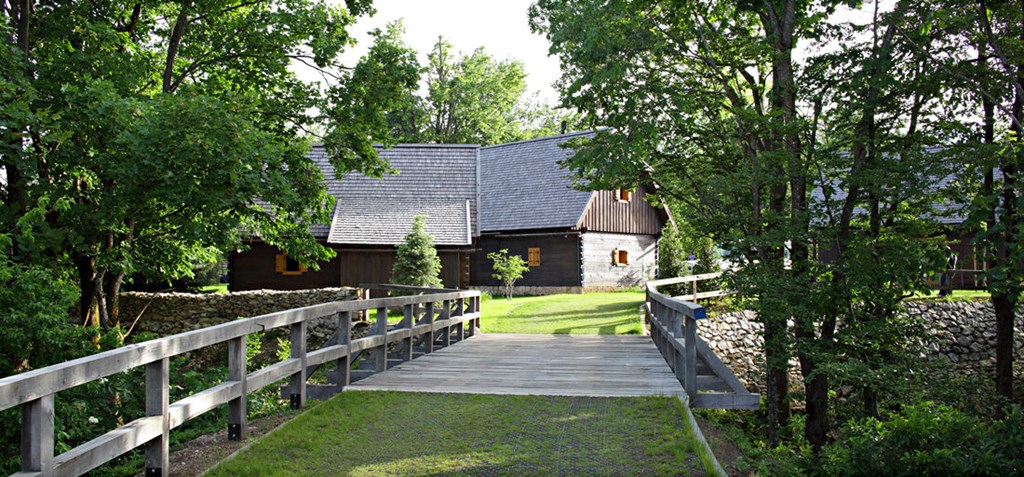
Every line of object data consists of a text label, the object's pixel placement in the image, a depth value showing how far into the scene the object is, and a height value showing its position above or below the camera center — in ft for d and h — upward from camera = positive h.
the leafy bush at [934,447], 13.73 -3.56
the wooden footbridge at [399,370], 12.44 -3.33
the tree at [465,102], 150.61 +32.35
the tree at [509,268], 88.69 -0.42
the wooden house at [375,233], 88.53 +3.83
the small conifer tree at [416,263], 75.41 +0.23
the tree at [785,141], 30.12 +5.81
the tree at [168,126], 32.17 +6.39
